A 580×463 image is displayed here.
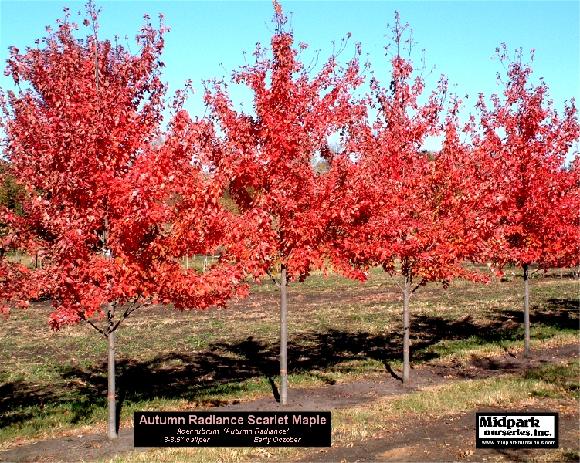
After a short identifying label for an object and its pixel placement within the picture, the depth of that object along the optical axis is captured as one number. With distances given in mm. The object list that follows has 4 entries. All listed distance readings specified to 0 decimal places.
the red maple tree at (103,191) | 9719
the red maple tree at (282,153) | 11578
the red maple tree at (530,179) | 16141
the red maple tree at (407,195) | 12461
